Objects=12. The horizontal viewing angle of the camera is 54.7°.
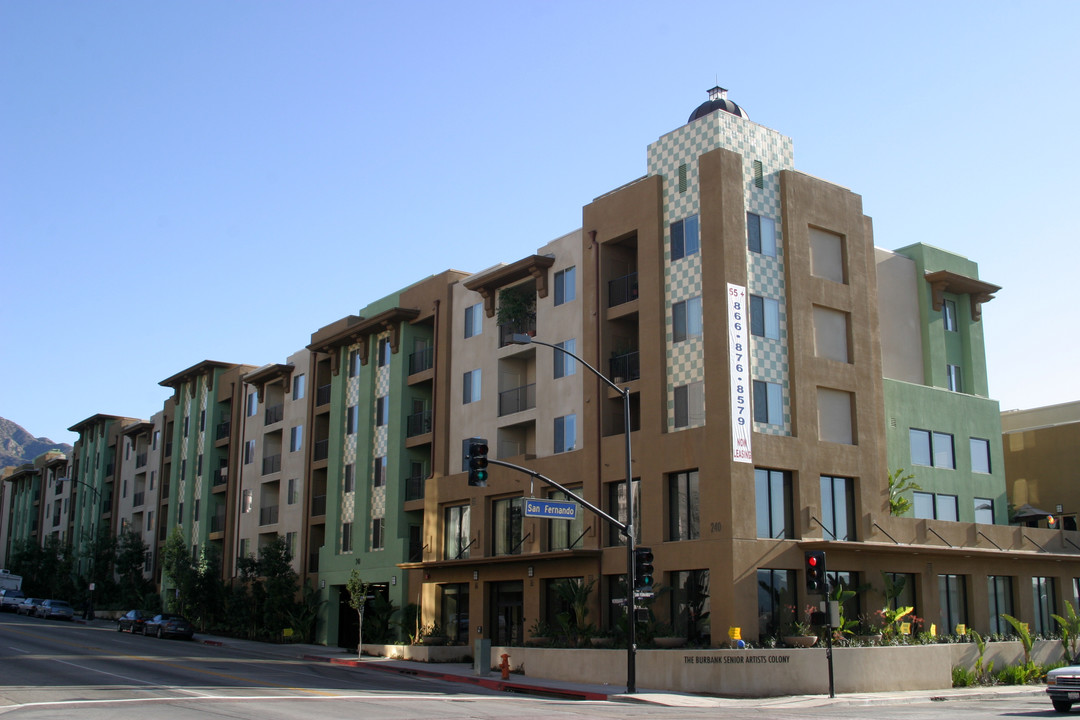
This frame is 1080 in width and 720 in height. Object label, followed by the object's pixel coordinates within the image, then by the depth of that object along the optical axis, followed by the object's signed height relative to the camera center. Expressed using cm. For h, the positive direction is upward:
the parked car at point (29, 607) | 7344 -283
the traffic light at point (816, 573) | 2777 -6
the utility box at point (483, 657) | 3591 -301
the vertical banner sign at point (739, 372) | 3409 +651
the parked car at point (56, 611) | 7031 -291
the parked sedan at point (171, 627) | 5469 -307
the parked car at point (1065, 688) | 2359 -259
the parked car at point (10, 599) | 7769 -239
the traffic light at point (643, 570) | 2898 +0
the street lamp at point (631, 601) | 2881 -86
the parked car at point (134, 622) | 5752 -296
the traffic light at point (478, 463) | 2591 +258
